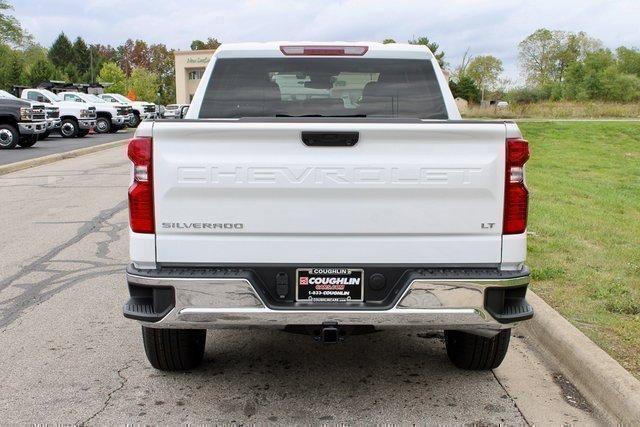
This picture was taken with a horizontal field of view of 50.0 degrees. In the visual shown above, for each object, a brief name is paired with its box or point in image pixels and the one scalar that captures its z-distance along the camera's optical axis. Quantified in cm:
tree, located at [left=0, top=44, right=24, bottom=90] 7500
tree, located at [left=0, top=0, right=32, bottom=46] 9388
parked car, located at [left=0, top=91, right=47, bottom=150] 2138
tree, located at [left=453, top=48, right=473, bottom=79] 8381
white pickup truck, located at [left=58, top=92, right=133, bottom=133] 3225
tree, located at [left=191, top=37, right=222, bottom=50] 12193
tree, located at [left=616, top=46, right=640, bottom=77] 9244
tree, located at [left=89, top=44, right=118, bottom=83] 11674
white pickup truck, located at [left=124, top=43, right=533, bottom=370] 344
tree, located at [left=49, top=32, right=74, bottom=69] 12038
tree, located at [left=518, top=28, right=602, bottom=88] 9762
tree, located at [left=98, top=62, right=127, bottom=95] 8294
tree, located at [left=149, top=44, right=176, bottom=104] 12325
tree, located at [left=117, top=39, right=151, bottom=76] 12519
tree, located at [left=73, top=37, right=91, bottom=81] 11944
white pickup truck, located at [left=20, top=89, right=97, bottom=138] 2873
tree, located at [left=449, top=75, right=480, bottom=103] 7825
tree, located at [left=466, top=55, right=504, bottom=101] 9788
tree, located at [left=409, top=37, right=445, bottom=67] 7806
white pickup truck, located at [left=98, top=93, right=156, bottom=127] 3728
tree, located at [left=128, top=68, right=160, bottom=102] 7975
